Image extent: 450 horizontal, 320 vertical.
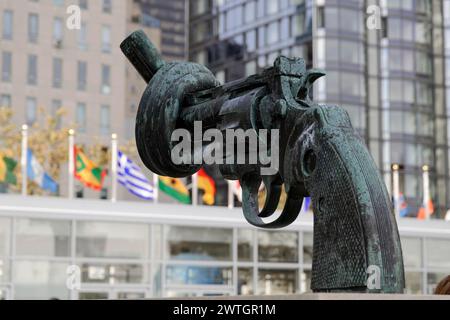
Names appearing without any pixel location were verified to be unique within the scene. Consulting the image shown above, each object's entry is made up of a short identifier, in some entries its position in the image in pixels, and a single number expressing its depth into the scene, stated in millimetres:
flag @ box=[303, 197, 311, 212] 29119
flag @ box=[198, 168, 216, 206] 31906
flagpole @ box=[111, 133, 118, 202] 28941
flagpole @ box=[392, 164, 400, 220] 34562
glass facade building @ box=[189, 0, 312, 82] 71188
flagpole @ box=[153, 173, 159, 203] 28716
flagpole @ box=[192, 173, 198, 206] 30094
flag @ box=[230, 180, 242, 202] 33044
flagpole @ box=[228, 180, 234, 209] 29438
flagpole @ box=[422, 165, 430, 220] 33906
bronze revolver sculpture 3807
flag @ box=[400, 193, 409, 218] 35647
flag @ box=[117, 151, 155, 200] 28188
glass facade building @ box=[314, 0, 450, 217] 70625
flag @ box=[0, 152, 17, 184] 29266
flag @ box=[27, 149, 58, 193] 29531
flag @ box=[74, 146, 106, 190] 29781
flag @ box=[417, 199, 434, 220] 40719
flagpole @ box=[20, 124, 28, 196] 28275
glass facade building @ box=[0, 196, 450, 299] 22891
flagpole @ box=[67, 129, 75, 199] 28011
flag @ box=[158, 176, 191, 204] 29750
